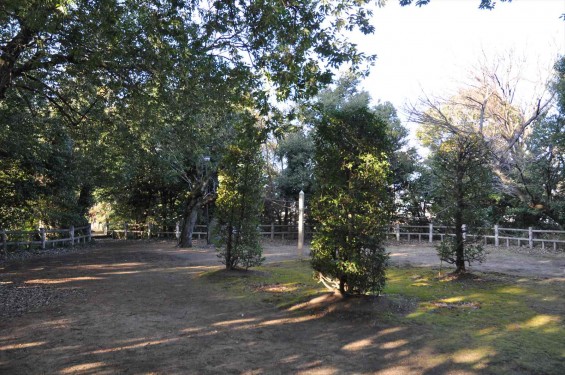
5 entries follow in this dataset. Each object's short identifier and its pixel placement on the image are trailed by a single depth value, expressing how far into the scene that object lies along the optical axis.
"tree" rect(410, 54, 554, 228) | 15.32
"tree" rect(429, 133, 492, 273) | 10.13
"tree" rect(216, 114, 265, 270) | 10.84
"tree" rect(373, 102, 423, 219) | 26.31
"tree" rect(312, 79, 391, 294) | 6.72
